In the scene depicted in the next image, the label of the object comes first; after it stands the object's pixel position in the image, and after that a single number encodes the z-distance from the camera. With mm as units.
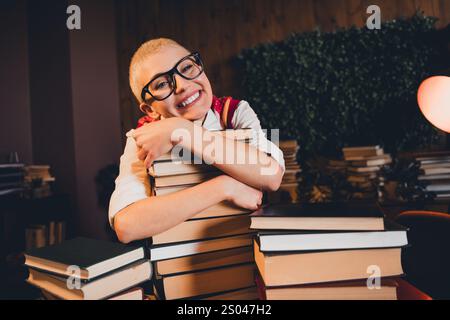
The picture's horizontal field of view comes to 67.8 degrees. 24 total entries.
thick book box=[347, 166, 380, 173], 2799
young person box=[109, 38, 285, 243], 772
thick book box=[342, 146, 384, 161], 2865
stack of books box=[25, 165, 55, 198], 2779
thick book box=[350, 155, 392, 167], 2812
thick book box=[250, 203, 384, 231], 625
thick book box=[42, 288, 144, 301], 633
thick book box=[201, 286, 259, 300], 744
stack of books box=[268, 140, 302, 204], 2992
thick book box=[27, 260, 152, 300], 603
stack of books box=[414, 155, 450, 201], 2570
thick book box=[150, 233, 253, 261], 723
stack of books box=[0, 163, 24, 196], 2611
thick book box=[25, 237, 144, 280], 615
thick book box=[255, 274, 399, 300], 621
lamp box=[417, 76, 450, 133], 1946
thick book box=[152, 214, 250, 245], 751
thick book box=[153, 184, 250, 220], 767
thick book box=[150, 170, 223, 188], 787
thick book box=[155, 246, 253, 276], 730
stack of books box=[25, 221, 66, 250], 2658
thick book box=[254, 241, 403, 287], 624
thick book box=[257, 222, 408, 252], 620
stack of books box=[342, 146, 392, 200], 2756
